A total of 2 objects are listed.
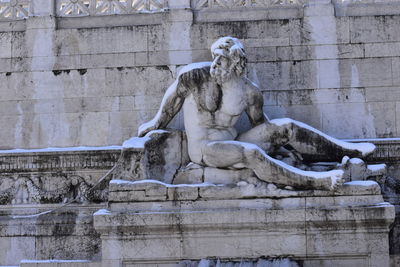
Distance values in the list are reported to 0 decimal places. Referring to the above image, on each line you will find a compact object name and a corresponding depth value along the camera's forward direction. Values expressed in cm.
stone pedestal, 1057
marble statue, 1119
